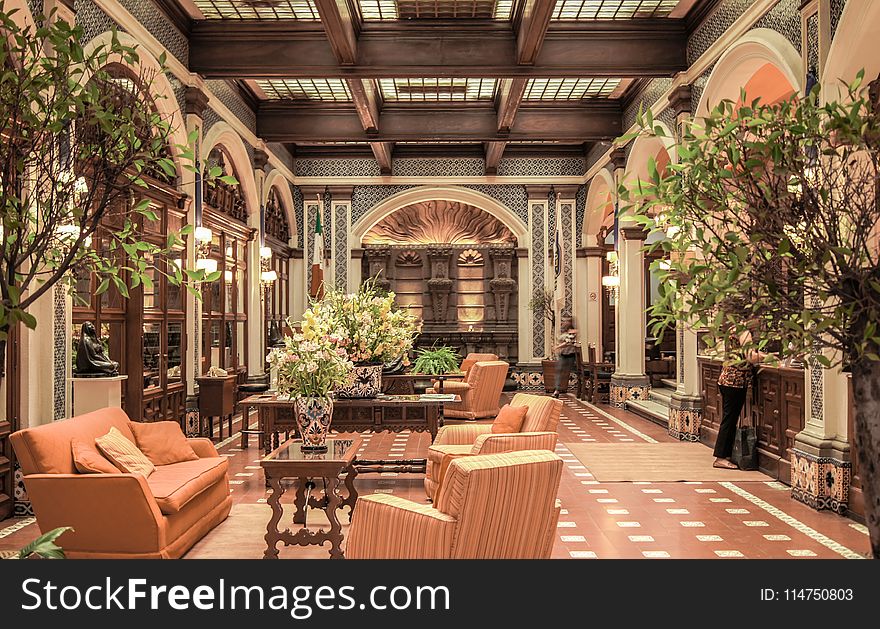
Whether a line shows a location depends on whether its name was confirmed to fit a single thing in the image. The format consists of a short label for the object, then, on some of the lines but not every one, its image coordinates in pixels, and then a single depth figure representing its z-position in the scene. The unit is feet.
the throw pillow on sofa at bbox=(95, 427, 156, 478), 15.67
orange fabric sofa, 14.46
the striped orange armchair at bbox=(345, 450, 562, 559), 10.91
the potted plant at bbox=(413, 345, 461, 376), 38.63
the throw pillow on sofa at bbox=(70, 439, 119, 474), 14.73
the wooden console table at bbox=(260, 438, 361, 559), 15.74
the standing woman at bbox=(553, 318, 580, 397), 50.11
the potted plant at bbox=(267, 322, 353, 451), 17.54
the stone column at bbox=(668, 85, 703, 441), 31.35
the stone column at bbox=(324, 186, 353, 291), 53.67
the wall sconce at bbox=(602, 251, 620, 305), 44.42
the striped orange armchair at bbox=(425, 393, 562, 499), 14.88
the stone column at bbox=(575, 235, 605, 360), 53.21
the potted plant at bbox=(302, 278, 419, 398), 23.35
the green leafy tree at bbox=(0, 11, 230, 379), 7.36
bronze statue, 21.79
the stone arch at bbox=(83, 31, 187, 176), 24.01
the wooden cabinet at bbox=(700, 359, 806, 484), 22.90
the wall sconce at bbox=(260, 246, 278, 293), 44.19
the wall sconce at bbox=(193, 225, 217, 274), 30.42
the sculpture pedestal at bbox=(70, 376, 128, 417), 21.57
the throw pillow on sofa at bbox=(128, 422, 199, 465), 18.26
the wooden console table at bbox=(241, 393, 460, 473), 22.90
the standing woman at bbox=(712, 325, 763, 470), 24.73
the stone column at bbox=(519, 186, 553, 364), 53.57
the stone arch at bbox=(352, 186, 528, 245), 53.67
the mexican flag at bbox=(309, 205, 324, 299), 48.74
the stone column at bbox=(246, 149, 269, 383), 43.19
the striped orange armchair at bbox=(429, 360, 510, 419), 30.19
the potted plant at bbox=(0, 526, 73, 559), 7.28
